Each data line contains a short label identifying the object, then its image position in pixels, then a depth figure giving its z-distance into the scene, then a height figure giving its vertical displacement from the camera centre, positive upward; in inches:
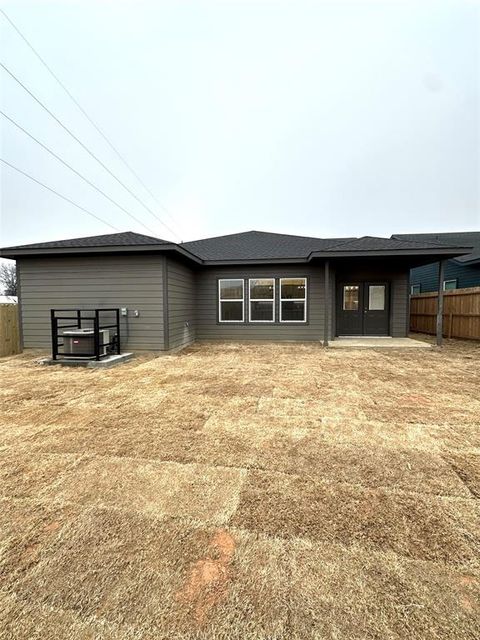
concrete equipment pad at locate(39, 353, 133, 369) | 242.5 -40.8
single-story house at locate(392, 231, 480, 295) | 470.3 +62.6
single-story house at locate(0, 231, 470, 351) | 299.7 +25.5
